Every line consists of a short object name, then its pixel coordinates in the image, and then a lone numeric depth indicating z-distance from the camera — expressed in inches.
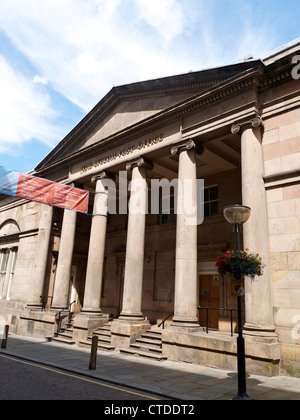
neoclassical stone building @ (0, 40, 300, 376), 405.1
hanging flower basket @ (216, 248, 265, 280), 295.4
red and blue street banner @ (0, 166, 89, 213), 573.3
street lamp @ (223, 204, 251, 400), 271.9
